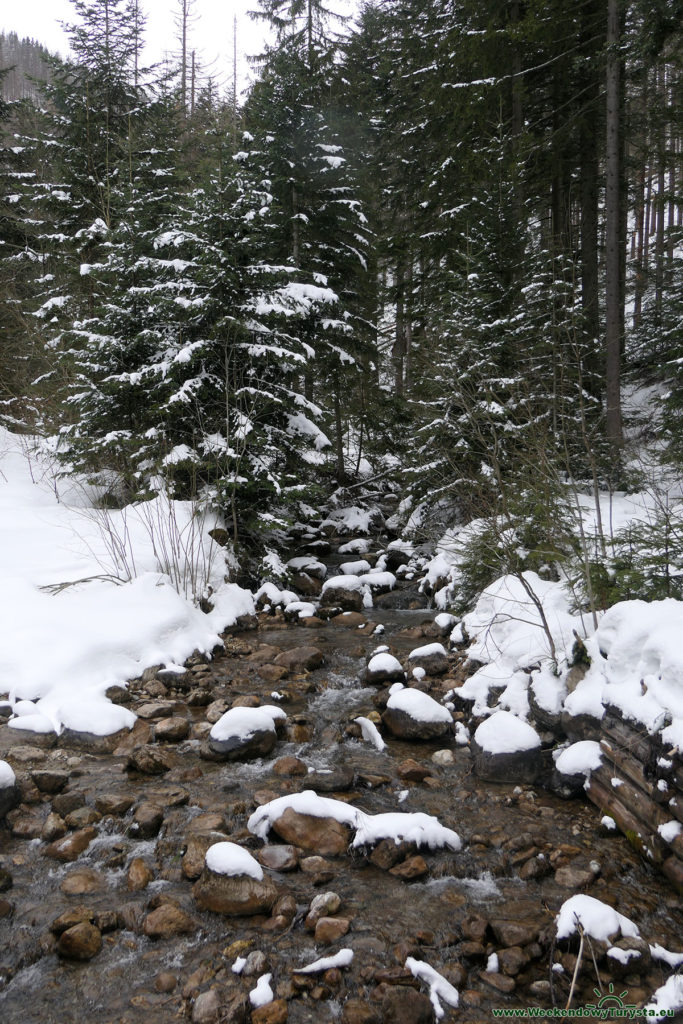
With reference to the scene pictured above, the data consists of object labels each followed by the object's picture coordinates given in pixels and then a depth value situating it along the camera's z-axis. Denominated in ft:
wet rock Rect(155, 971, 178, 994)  8.87
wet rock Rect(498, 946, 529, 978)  9.20
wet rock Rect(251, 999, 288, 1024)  8.36
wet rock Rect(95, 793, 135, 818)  12.87
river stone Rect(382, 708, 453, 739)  16.49
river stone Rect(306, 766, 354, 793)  14.07
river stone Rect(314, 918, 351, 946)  9.77
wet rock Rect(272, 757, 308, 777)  14.83
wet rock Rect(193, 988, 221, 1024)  8.34
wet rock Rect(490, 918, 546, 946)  9.63
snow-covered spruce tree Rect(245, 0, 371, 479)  40.65
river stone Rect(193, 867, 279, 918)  10.28
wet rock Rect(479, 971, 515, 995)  8.96
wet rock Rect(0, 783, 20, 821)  12.44
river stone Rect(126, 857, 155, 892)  10.91
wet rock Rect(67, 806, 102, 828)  12.49
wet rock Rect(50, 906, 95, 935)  9.75
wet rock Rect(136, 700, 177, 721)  17.26
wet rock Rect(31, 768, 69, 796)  13.58
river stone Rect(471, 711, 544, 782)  14.32
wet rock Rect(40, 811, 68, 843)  12.08
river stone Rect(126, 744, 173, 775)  14.56
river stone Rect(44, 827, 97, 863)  11.63
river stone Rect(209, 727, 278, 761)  15.28
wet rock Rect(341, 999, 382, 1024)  8.38
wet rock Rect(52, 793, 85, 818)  12.92
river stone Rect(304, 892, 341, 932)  10.11
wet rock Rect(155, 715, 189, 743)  16.16
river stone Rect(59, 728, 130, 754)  15.65
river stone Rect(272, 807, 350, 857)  11.97
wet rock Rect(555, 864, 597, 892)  11.02
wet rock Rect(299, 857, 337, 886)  11.18
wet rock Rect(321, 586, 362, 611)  28.94
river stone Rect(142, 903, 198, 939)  9.87
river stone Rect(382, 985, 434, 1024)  8.34
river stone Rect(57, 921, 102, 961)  9.43
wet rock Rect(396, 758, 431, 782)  14.74
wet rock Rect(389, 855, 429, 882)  11.33
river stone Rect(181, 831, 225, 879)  11.20
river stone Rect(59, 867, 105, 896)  10.76
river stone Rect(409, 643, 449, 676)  20.63
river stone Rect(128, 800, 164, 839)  12.27
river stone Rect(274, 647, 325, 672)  21.36
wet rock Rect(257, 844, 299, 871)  11.43
